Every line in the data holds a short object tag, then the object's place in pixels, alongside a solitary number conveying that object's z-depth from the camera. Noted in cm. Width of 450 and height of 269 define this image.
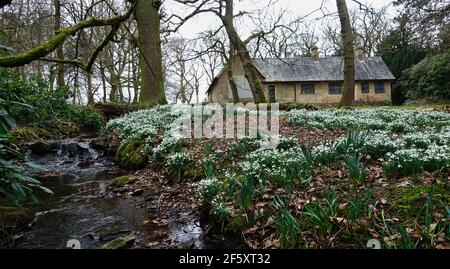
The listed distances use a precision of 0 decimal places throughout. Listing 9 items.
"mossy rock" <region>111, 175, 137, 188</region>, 607
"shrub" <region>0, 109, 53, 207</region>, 232
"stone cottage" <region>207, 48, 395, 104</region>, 3312
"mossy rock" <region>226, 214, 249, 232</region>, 357
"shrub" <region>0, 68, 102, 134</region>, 976
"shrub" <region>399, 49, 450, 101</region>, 2395
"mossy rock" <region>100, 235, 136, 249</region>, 331
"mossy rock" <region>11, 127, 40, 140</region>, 979
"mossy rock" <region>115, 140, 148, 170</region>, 716
